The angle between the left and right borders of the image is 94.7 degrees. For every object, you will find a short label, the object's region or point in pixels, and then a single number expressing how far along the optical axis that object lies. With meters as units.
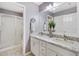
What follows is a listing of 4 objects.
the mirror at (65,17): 1.71
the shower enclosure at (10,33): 1.73
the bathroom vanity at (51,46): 1.49
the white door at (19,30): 1.80
